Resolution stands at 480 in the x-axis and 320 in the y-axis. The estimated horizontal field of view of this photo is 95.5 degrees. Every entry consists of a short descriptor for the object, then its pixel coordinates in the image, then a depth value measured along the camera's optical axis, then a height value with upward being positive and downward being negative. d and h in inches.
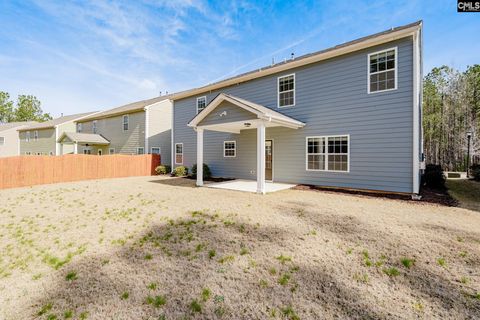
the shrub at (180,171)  592.4 -37.0
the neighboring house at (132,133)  754.8 +90.8
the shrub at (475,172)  519.8 -36.7
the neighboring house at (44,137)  992.9 +103.1
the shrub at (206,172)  538.7 -36.2
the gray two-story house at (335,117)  311.9 +66.9
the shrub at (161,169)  676.7 -35.9
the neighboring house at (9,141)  1175.0 +91.1
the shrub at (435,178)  412.2 -41.0
